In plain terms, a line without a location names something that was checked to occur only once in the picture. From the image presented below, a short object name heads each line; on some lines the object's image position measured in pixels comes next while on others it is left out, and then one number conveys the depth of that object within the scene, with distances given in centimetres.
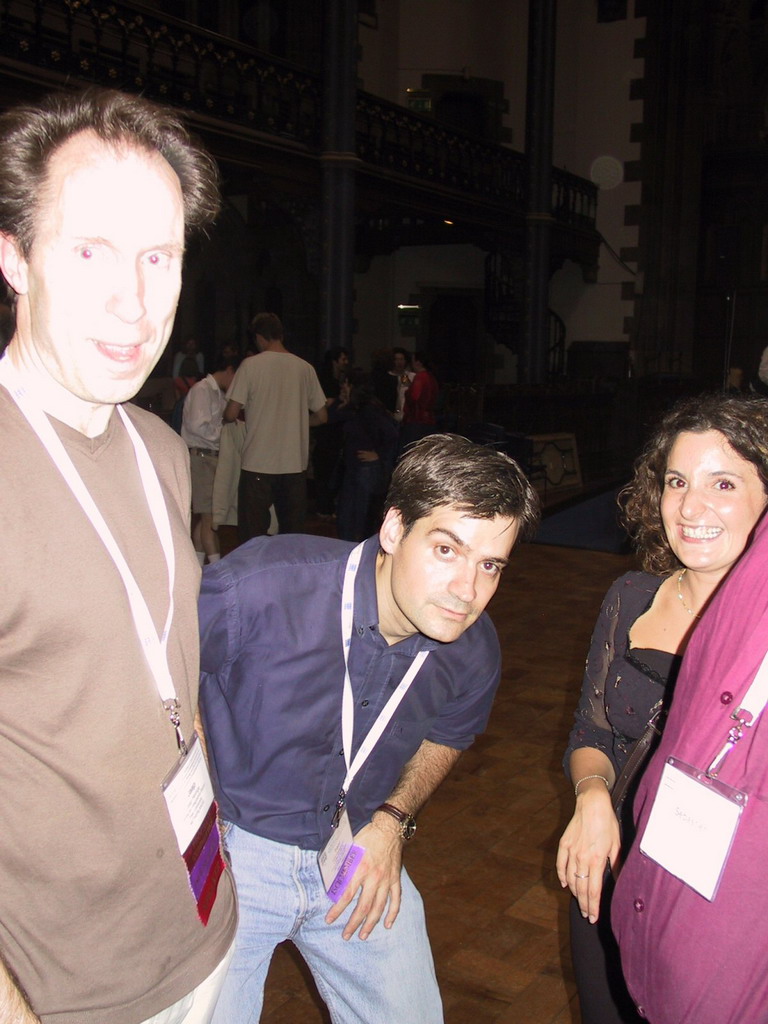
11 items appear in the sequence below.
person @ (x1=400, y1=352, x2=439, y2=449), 870
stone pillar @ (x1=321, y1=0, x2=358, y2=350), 912
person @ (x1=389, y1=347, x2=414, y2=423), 959
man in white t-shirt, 593
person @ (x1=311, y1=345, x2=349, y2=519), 800
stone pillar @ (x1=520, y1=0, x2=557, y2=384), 1269
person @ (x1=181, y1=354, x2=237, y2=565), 623
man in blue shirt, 176
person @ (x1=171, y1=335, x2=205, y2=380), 1045
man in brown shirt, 112
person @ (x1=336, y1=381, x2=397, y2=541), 688
